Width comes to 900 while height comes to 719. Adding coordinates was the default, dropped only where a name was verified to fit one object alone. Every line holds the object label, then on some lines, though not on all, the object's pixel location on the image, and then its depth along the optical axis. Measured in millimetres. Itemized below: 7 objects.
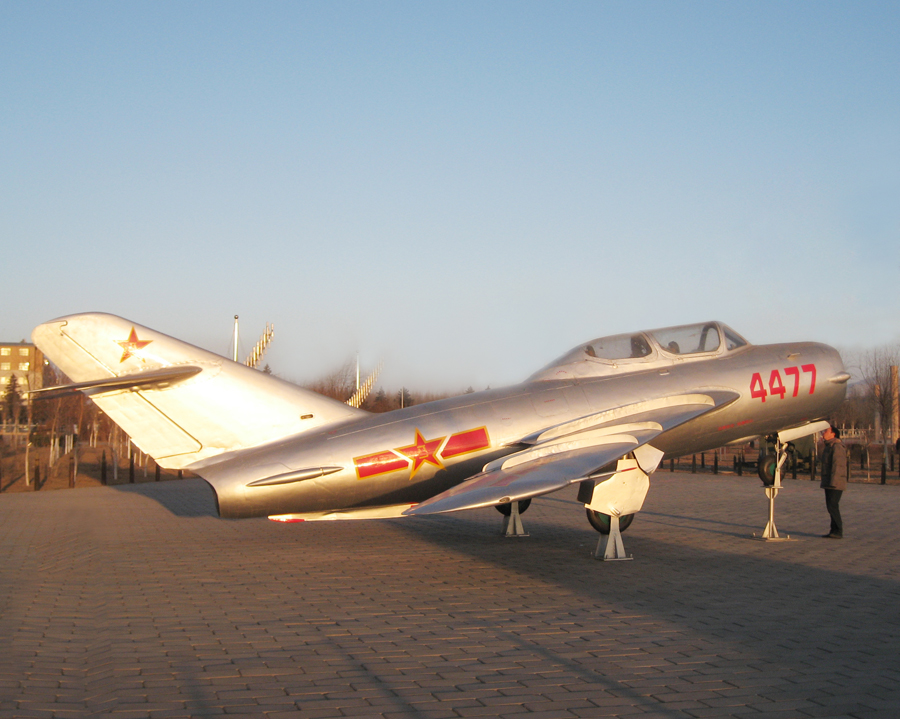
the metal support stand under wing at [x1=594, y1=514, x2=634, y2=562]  10633
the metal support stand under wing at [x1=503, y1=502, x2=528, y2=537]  13219
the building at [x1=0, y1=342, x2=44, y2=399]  111938
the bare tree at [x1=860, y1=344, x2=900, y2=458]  47062
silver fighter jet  10156
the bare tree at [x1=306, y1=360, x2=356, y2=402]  43166
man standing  12352
